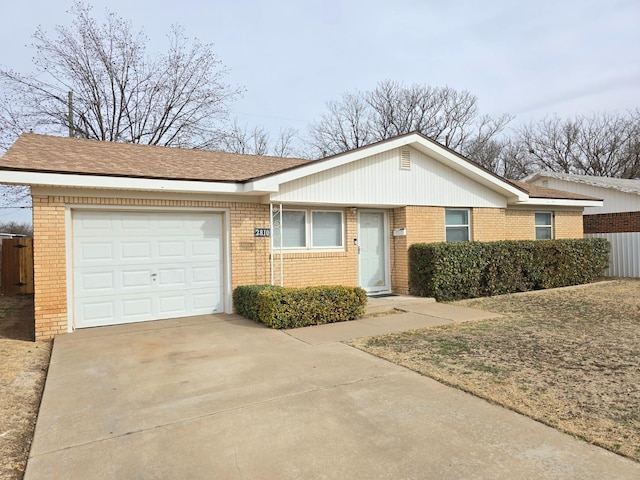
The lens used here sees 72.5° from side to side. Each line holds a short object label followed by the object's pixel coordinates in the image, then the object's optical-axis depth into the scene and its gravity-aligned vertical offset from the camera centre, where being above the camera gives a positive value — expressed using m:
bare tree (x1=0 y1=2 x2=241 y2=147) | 20.98 +7.80
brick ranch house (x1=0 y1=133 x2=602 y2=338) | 7.70 +0.57
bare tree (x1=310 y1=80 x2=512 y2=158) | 35.91 +10.08
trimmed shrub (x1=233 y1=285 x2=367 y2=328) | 7.95 -1.17
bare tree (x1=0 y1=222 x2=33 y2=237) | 41.99 +2.18
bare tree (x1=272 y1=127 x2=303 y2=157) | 34.35 +7.31
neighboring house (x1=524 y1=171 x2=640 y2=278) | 15.73 +0.74
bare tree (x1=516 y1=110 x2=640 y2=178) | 34.75 +7.34
